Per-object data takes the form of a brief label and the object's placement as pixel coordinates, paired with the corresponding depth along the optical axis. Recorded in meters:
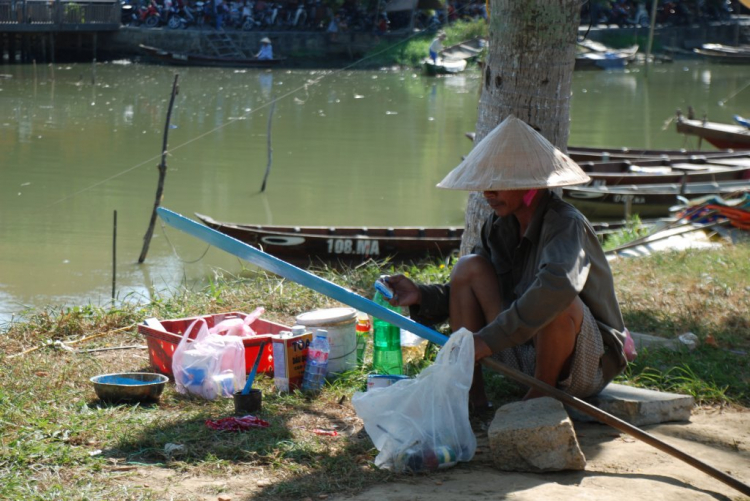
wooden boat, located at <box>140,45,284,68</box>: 27.17
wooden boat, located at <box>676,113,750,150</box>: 12.46
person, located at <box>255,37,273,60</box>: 27.67
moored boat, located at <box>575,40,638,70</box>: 29.97
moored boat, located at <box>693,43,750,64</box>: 31.47
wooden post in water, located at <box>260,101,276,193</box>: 11.27
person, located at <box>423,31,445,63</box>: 27.33
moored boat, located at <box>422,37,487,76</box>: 27.06
